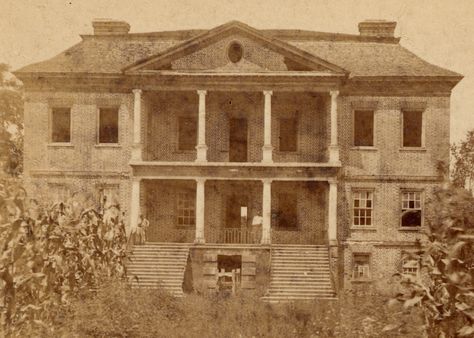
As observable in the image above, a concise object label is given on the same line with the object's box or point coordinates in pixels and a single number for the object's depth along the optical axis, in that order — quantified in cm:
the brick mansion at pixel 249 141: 2758
